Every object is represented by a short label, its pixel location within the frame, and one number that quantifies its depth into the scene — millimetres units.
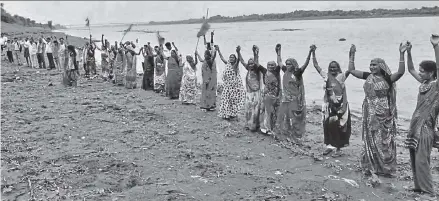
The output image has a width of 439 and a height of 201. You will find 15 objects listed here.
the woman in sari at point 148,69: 11961
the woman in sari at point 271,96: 7195
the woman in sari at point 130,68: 12273
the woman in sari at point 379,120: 5285
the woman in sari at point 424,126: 4645
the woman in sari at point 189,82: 10359
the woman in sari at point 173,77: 10868
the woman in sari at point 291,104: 6703
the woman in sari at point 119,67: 12742
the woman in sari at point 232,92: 8430
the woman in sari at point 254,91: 7574
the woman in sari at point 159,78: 11742
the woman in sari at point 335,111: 6121
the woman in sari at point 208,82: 9445
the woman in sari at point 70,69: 12680
